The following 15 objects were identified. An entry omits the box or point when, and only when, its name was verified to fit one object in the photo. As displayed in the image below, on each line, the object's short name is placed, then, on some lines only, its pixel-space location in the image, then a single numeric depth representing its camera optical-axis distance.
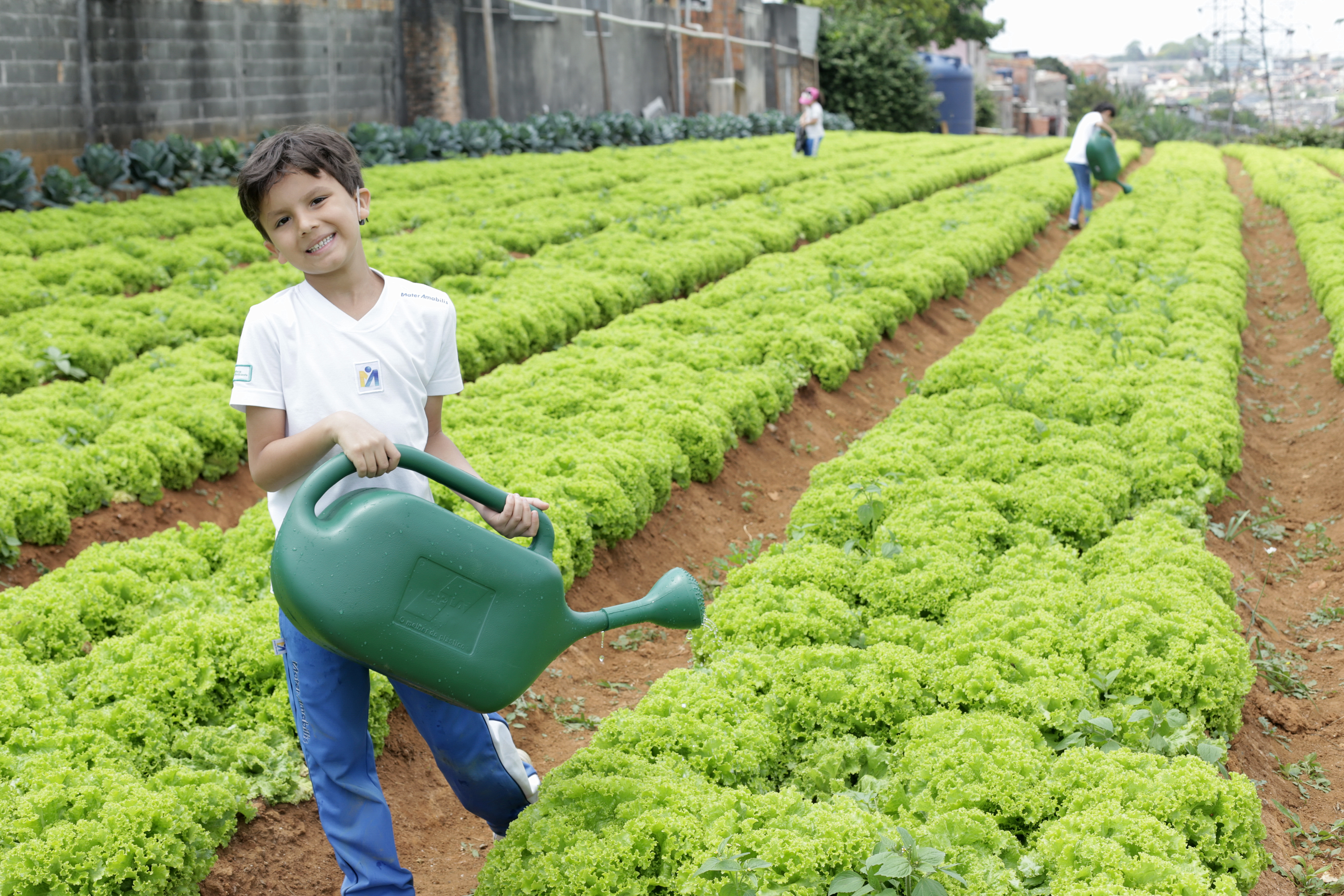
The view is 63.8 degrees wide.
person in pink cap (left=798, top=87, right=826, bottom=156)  29.69
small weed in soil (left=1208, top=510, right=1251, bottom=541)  7.52
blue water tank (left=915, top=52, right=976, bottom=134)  64.06
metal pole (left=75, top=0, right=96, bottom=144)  19.50
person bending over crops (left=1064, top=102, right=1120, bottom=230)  20.33
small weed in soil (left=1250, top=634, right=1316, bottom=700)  6.10
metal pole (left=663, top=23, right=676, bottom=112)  42.19
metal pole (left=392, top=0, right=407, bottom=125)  28.94
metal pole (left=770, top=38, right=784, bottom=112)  51.53
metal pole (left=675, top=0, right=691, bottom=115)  41.56
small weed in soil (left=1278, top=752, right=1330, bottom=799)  5.23
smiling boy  3.14
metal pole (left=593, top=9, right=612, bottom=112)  34.88
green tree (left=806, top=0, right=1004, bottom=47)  68.94
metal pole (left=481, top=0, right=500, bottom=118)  29.67
